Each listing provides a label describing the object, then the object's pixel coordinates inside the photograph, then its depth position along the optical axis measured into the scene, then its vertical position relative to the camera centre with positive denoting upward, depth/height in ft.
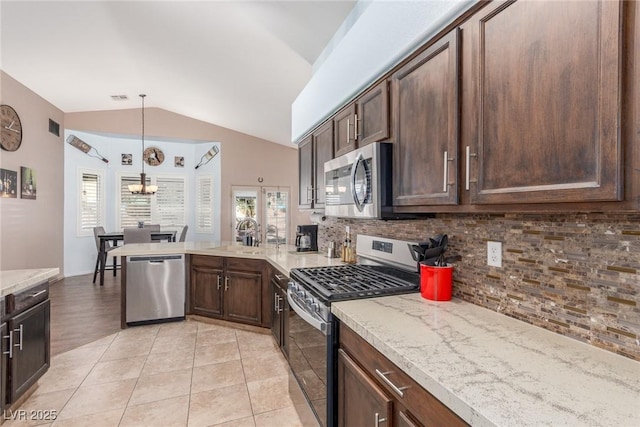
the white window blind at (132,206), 22.90 +0.30
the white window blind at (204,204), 23.99 +0.49
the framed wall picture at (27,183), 15.51 +1.36
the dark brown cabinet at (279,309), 8.43 -2.84
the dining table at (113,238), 18.45 -1.78
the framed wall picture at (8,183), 13.91 +1.20
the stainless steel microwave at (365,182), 5.80 +0.58
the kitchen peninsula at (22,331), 6.19 -2.59
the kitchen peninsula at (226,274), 10.87 -2.32
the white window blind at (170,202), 23.68 +0.62
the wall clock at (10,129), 14.08 +3.77
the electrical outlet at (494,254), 4.66 -0.64
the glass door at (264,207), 24.14 +0.29
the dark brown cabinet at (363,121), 5.98 +1.96
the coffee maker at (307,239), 11.48 -1.04
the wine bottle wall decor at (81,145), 20.34 +4.30
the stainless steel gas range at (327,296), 5.13 -1.56
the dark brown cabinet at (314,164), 8.84 +1.49
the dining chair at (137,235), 18.28 -1.47
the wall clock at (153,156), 23.36 +4.05
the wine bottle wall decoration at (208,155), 23.85 +4.19
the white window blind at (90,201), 20.88 +0.59
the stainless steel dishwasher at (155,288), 11.71 -2.95
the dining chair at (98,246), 18.56 -2.30
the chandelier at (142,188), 19.58 +1.39
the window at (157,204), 22.95 +0.44
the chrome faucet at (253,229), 13.32 -0.85
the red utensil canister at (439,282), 5.22 -1.19
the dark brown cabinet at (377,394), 2.97 -2.09
